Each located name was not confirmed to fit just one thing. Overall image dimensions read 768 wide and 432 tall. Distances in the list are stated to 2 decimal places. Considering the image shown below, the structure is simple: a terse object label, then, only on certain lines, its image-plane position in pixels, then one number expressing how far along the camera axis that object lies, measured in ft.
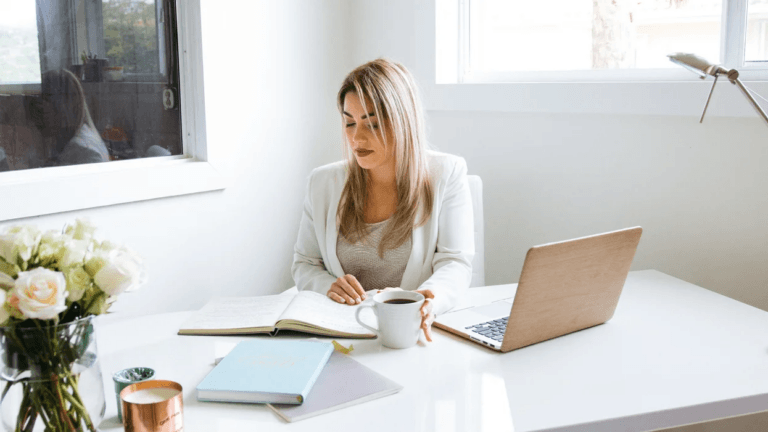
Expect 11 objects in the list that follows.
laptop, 3.93
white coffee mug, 4.10
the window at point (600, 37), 6.34
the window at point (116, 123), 6.14
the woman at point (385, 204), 5.99
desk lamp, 4.49
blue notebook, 3.45
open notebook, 4.35
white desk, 3.32
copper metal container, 2.98
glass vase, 2.77
